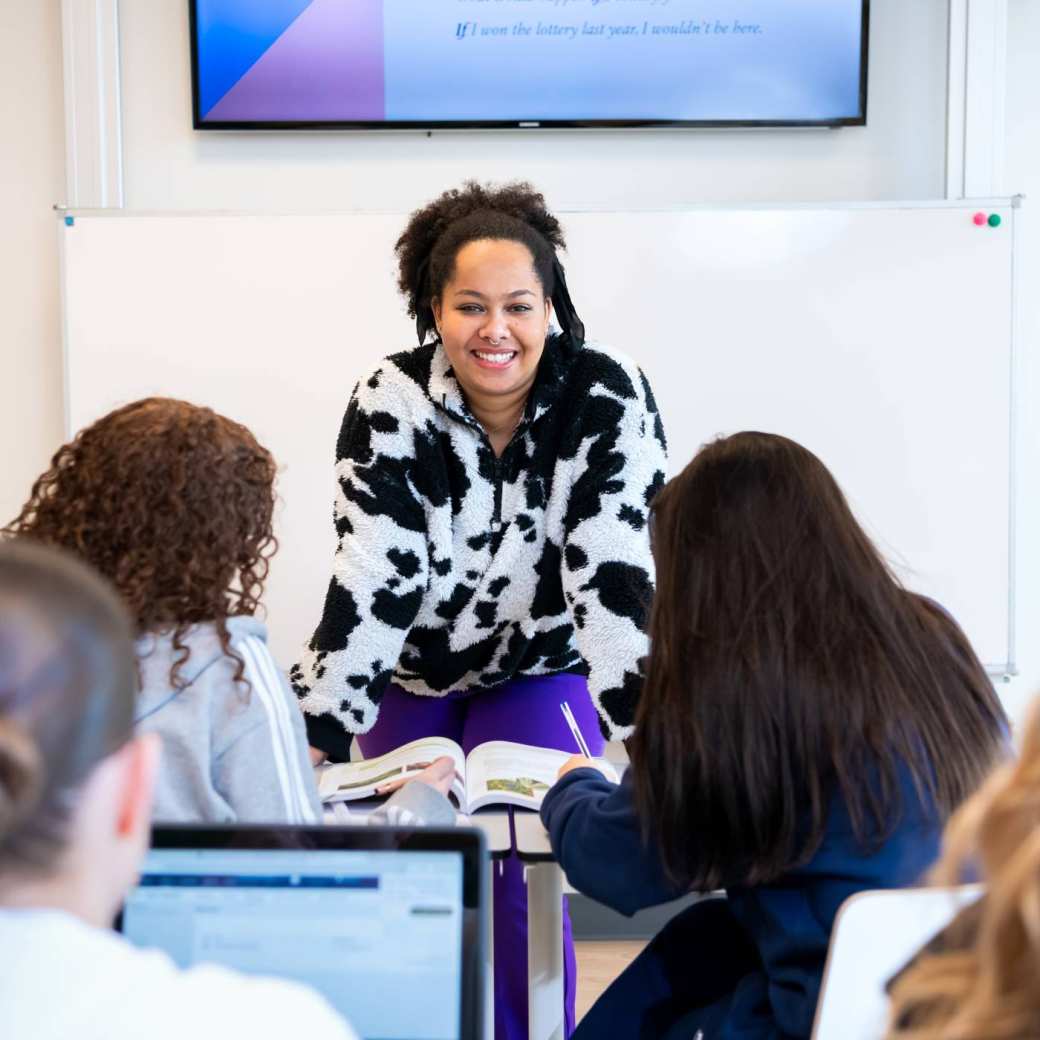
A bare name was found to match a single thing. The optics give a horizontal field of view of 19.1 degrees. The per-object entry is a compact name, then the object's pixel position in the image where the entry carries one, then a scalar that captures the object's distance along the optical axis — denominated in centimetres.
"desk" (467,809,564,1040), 493
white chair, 312
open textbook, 479
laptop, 286
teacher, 513
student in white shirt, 191
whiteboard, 613
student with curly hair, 383
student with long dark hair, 371
